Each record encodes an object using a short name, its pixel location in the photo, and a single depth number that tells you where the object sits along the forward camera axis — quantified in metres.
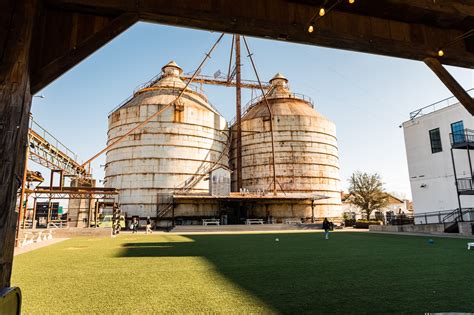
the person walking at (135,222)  33.16
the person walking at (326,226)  18.23
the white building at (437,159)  23.97
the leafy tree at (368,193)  45.66
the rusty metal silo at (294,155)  42.81
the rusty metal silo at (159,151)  37.84
